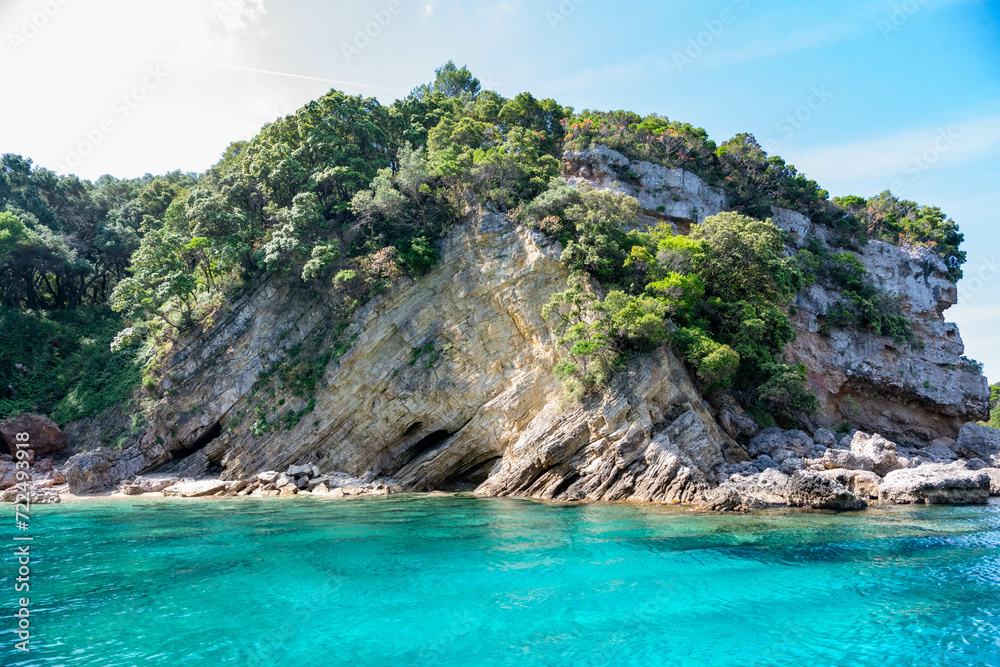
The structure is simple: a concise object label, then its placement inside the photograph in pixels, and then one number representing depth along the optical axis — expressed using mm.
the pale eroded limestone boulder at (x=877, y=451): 20719
